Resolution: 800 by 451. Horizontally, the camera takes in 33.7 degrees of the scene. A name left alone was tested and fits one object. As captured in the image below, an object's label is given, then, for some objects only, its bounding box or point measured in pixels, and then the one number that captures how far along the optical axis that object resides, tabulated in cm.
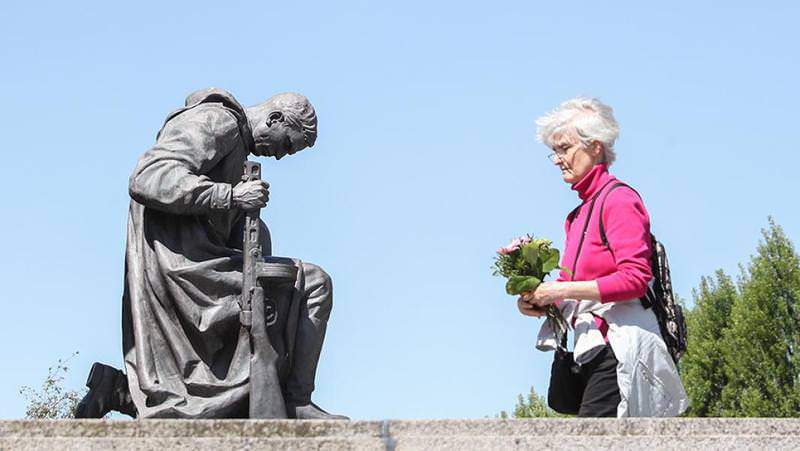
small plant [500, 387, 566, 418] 3033
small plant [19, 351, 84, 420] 2014
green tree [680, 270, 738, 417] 2375
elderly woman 673
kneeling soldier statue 742
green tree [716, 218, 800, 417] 2288
